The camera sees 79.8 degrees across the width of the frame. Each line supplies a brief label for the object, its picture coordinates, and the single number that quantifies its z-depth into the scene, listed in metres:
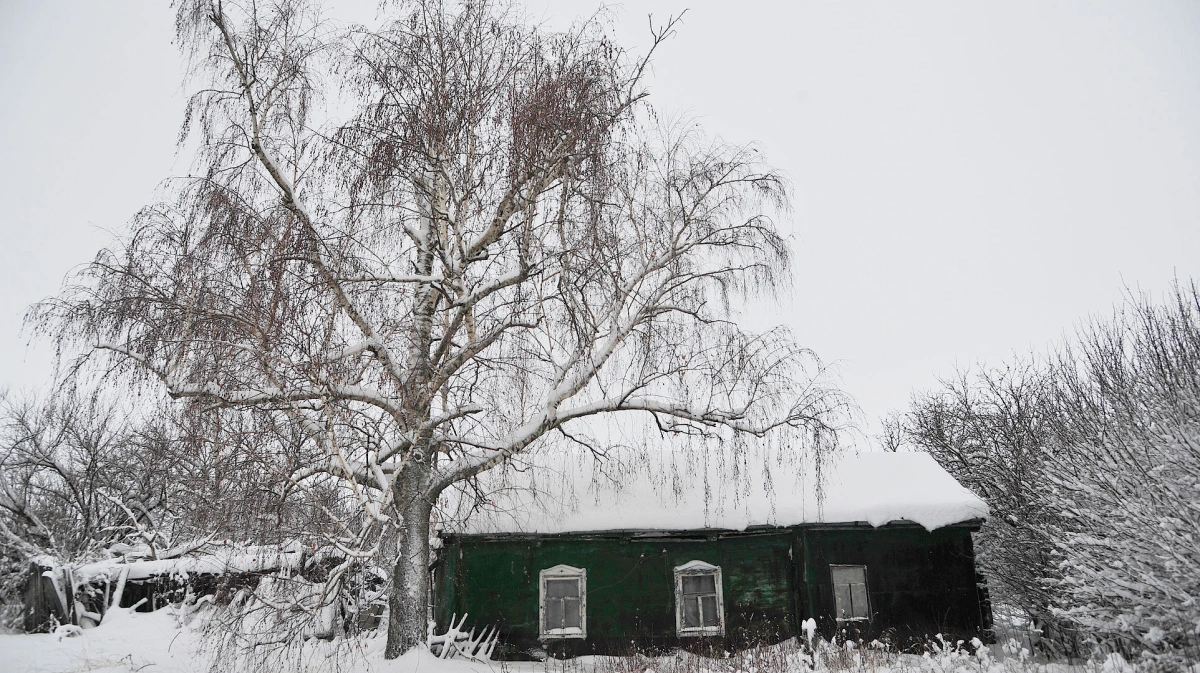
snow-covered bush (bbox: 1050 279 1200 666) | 7.68
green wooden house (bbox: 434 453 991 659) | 11.85
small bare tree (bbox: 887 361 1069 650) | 12.73
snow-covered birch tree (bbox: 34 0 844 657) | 8.60
